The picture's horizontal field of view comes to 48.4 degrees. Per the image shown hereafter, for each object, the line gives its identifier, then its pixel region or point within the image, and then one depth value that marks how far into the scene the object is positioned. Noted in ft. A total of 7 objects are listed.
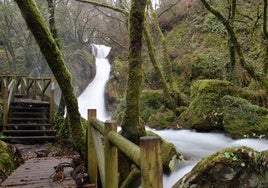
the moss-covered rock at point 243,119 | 27.43
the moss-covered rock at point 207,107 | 31.50
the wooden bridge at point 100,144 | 6.09
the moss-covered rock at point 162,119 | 38.08
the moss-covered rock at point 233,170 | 12.41
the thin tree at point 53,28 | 38.23
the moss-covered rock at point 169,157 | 20.02
